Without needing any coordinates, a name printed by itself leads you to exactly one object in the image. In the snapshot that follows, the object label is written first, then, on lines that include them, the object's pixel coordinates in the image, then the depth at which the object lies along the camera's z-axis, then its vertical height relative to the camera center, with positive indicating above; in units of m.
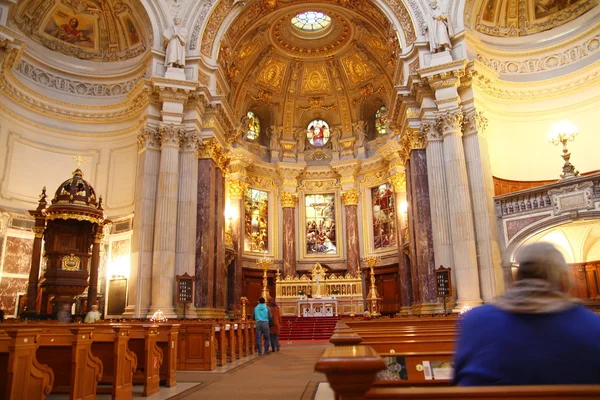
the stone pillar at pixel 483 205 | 14.17 +2.91
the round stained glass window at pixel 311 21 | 24.41 +14.42
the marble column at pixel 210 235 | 16.05 +2.44
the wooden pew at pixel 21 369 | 4.46 -0.59
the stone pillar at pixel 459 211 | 14.25 +2.75
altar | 20.78 -0.19
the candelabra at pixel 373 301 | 19.26 +0.02
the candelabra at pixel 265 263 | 23.95 +2.01
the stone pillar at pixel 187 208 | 15.76 +3.26
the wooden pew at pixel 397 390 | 1.47 -0.28
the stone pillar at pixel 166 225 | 15.05 +2.62
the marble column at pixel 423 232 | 15.34 +2.29
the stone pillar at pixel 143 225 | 15.21 +2.65
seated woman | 1.75 -0.15
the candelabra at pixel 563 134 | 14.10 +4.99
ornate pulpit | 13.52 +1.82
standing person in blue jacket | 12.43 -0.43
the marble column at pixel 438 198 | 15.05 +3.32
